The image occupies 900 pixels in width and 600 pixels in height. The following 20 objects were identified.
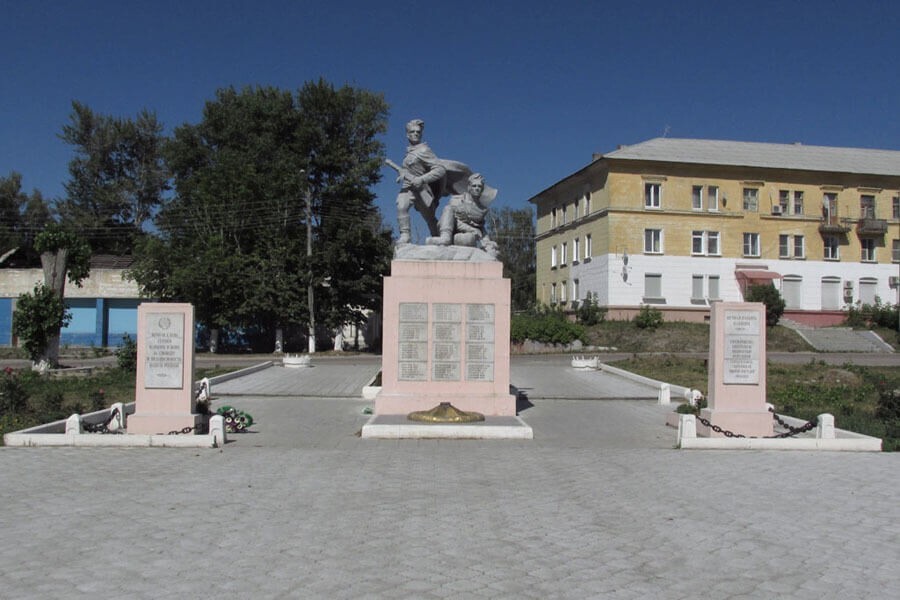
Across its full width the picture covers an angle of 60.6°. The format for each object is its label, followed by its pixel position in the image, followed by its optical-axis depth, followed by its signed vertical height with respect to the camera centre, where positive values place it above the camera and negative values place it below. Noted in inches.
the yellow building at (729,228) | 1720.0 +232.1
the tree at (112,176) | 2124.8 +407.6
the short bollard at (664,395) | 621.3 -54.2
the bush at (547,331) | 1487.5 -8.3
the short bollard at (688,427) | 391.2 -50.5
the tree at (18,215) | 2166.6 +305.5
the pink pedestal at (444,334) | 491.2 -5.8
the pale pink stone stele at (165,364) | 413.1 -22.6
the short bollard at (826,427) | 392.8 -49.8
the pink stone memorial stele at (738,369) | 425.1 -22.5
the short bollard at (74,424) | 380.4 -51.1
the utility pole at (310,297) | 1491.1 +51.8
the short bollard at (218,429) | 386.3 -53.8
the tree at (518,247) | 2856.8 +310.6
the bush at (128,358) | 826.8 -39.1
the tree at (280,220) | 1477.6 +207.2
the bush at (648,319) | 1588.3 +18.2
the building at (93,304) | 1635.1 +36.6
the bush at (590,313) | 1657.2 +30.5
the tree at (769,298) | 1560.0 +63.5
